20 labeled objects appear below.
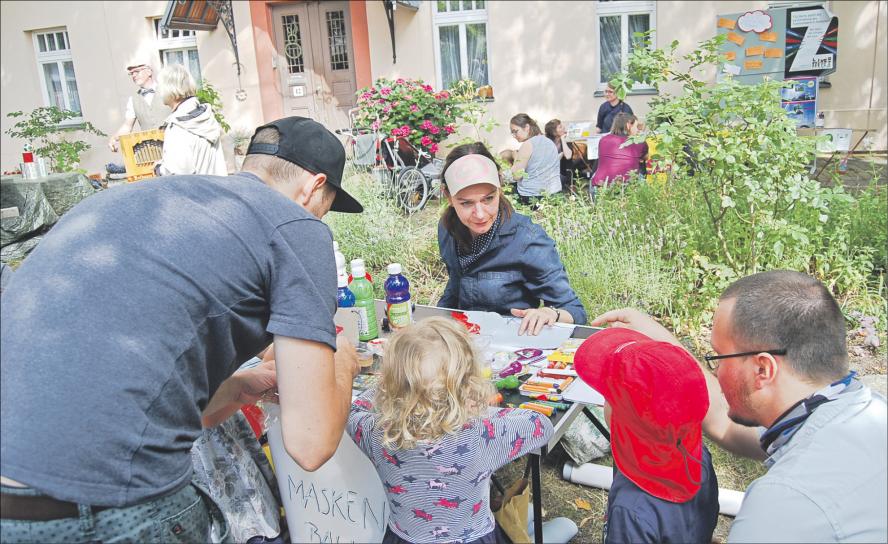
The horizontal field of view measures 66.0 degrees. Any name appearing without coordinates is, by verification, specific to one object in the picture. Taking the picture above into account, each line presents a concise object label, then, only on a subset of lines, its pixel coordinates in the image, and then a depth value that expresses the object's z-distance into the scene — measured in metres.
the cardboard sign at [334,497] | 1.85
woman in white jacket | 4.87
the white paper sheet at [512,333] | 2.31
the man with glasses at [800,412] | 1.09
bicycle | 7.10
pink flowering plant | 8.08
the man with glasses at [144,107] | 6.14
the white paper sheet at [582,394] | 1.85
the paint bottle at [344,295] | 2.47
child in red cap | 1.44
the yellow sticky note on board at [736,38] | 6.21
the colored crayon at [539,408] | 1.84
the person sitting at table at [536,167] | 6.92
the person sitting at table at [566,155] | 8.12
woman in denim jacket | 2.63
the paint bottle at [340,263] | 2.45
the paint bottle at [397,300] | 2.49
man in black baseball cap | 1.09
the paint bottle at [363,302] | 2.46
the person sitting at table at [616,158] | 6.48
